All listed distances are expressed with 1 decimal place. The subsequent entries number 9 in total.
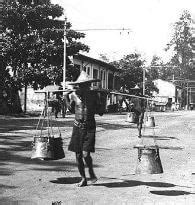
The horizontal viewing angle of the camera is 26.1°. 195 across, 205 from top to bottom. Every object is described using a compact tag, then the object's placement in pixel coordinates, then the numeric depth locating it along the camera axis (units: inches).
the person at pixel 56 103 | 1179.9
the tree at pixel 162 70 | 4129.9
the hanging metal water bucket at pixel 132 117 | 628.7
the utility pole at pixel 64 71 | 1301.7
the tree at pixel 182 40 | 3223.4
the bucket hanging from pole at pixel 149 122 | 650.6
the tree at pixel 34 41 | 1310.3
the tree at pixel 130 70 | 2281.0
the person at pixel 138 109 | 620.4
